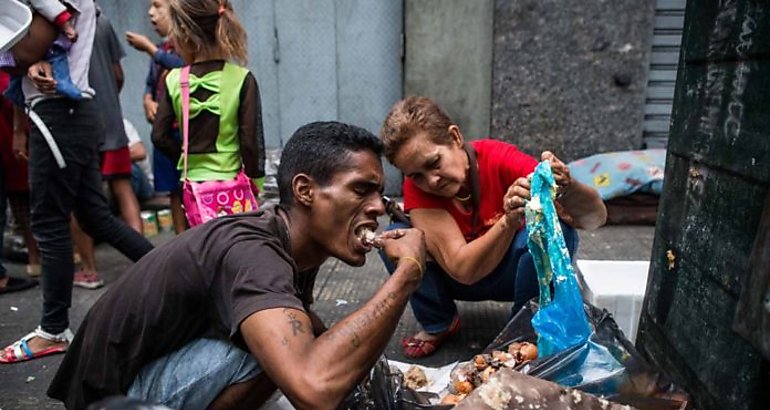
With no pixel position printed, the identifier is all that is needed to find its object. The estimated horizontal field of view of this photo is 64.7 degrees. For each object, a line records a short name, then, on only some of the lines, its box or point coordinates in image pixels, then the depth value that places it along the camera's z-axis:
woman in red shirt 2.21
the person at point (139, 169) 4.94
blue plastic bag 1.81
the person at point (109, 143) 3.67
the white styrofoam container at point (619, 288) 2.41
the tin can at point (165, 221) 4.92
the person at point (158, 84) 3.75
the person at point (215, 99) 2.70
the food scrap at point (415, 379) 2.17
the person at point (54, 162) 2.61
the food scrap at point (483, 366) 1.93
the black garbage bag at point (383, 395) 1.82
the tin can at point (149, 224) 4.79
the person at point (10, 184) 3.63
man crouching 1.43
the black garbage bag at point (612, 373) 1.53
